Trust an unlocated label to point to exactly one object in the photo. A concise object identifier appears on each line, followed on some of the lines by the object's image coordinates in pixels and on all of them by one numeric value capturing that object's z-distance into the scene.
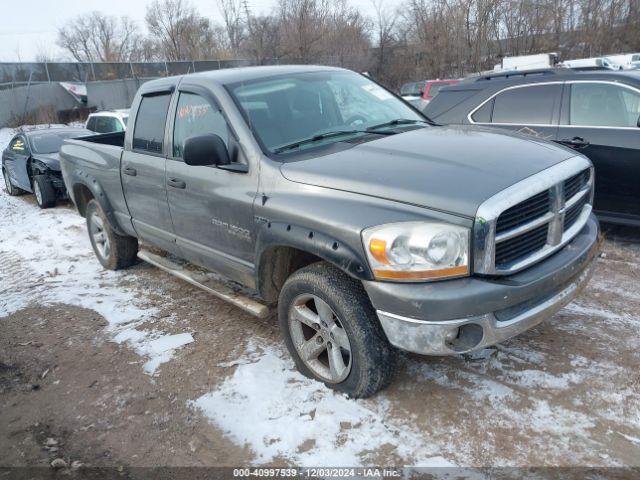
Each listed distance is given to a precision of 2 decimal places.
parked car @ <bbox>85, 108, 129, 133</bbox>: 11.09
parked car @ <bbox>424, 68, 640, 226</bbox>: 5.12
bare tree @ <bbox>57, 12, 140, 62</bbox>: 63.28
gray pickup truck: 2.60
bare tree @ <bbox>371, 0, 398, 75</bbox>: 35.72
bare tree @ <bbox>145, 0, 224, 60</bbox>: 48.88
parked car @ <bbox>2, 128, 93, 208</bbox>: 9.54
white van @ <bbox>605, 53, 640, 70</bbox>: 19.91
